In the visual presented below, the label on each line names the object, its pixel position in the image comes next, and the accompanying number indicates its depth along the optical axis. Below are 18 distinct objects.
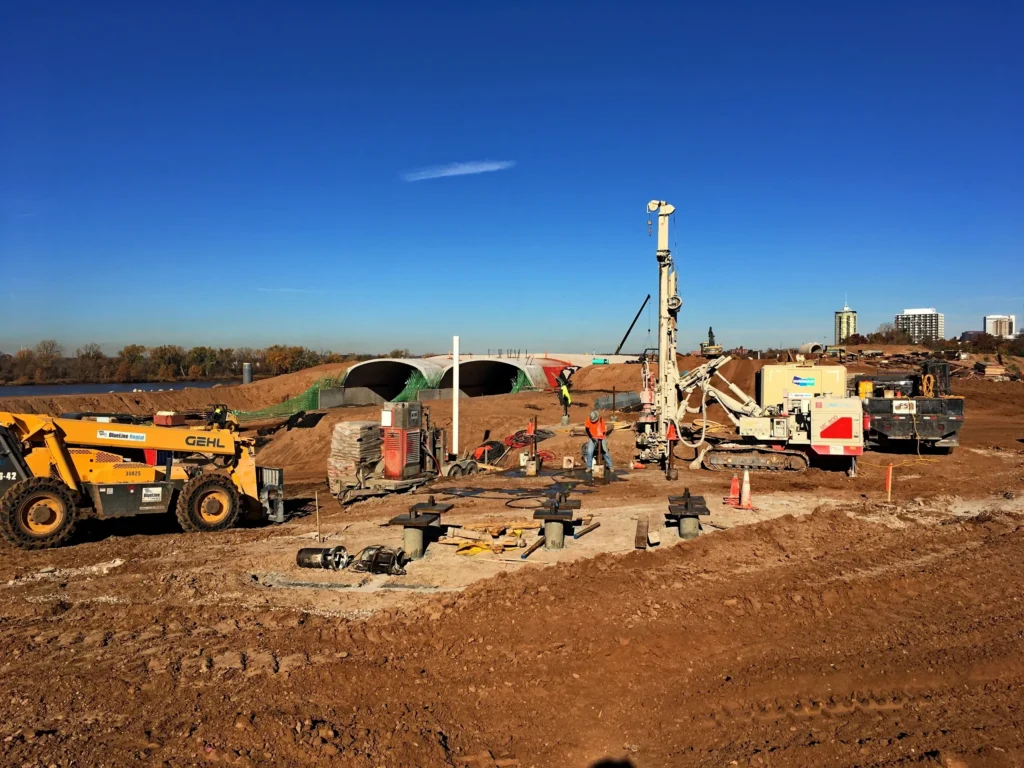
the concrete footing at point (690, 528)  10.19
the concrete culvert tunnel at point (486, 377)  44.50
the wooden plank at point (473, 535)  10.18
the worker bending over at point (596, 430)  16.20
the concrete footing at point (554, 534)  9.68
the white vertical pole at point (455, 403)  17.56
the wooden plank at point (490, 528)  10.44
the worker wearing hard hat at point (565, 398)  23.33
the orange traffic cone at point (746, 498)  12.28
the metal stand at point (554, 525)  9.63
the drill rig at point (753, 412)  15.80
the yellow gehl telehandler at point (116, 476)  10.44
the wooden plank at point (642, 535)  9.75
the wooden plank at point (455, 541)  9.98
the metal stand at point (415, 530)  9.34
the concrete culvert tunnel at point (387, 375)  40.34
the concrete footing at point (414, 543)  9.45
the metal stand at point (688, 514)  10.04
